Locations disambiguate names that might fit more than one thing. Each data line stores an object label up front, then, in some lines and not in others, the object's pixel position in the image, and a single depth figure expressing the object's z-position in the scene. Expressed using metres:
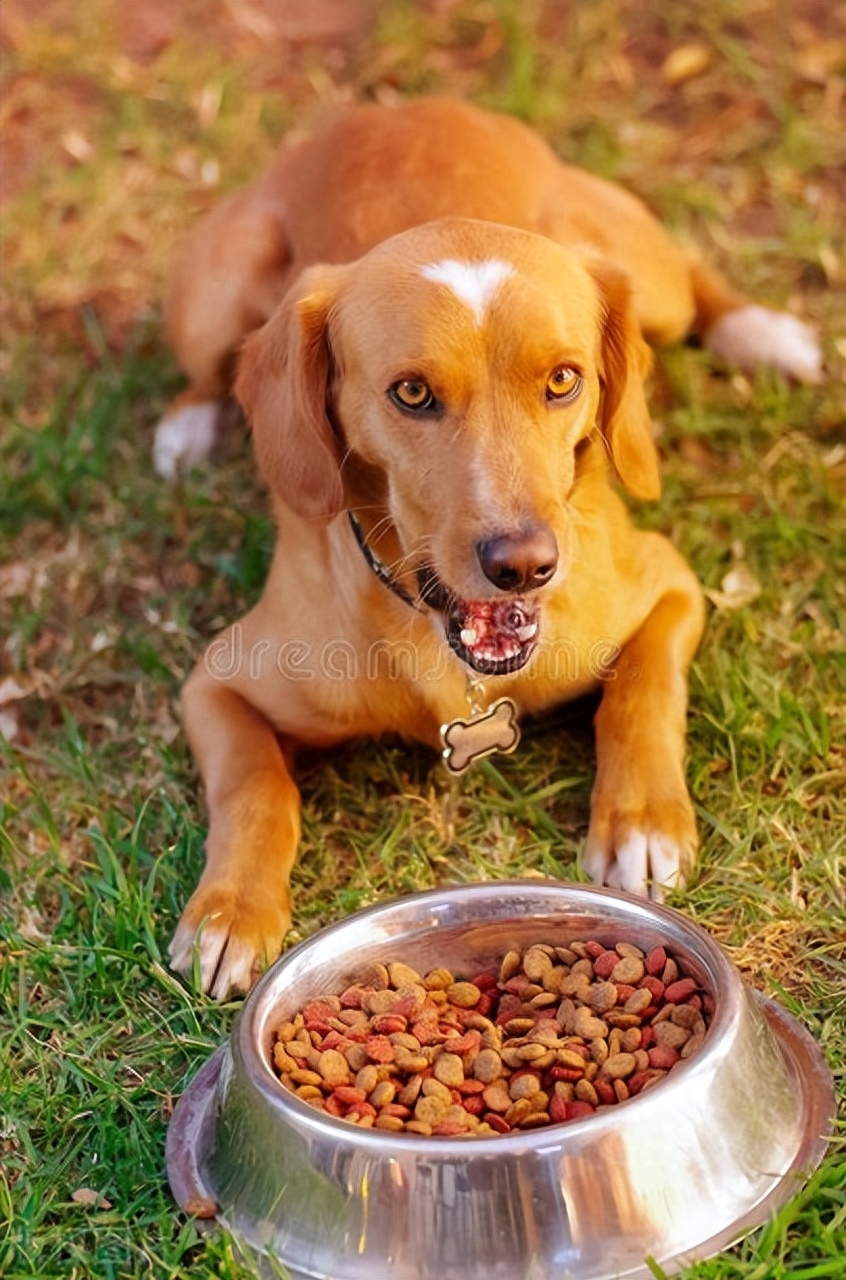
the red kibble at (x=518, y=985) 3.06
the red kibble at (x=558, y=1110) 2.73
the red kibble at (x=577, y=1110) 2.73
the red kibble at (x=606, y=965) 3.03
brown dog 3.24
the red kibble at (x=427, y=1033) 2.94
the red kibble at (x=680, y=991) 2.92
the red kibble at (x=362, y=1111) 2.76
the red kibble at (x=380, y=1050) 2.87
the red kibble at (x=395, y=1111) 2.76
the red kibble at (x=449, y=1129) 2.71
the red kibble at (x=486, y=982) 3.14
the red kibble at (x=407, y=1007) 2.99
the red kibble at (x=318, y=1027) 2.97
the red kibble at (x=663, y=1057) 2.79
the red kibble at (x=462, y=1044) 2.91
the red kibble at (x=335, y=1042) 2.92
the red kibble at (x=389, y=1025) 2.95
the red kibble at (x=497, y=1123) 2.75
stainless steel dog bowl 2.51
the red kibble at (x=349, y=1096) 2.79
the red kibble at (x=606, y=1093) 2.77
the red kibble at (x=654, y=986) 2.95
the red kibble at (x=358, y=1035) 2.94
